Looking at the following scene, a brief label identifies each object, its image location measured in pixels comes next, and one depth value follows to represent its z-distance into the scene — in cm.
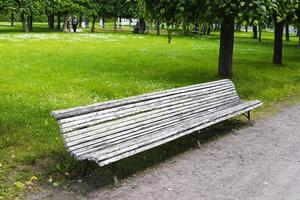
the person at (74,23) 4666
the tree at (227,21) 1131
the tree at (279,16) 1211
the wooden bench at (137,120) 581
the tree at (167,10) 1283
